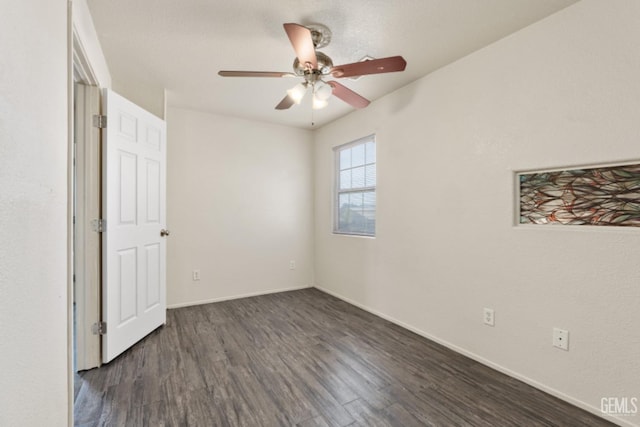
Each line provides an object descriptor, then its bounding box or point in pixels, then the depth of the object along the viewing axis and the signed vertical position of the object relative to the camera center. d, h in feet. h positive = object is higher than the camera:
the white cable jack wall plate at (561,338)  5.86 -2.55
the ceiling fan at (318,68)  5.45 +2.96
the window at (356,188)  11.55 +1.00
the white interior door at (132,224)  7.27 -0.41
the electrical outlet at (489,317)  7.11 -2.57
